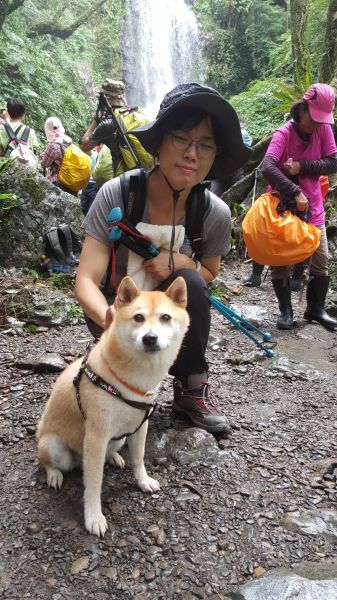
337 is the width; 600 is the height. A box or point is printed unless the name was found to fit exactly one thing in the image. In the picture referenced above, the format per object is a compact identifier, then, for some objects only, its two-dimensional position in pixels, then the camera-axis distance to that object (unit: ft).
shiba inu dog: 5.74
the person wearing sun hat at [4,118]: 20.23
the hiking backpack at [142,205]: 7.46
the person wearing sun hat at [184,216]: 6.79
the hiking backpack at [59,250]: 16.96
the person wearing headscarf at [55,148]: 21.08
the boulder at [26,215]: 16.89
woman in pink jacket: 11.99
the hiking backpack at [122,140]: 14.12
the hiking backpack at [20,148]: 19.25
